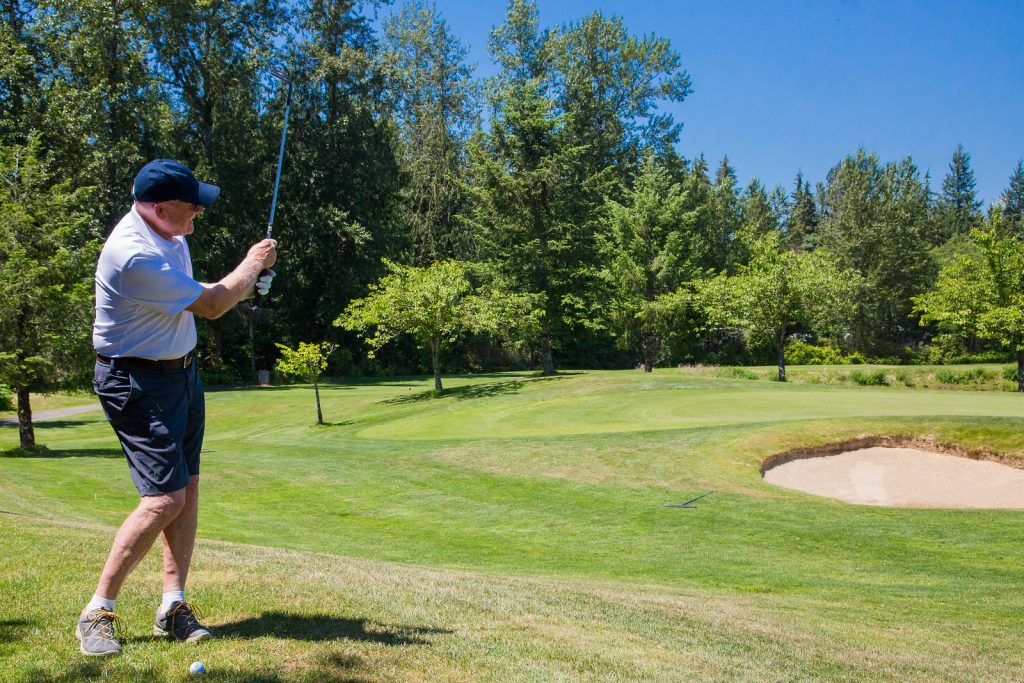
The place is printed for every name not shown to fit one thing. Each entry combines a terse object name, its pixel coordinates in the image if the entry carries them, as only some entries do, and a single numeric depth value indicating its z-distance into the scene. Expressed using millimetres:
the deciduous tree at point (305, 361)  26312
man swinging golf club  3869
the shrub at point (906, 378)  36525
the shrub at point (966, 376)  37344
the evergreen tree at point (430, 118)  48938
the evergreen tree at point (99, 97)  33406
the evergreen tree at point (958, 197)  84062
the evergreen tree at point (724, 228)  59403
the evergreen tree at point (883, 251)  57562
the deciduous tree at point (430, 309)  30125
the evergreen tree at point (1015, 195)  96000
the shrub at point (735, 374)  37125
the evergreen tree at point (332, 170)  43062
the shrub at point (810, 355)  54406
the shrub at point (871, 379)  35719
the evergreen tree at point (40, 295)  17859
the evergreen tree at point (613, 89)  53469
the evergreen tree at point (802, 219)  83812
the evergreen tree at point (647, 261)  45969
